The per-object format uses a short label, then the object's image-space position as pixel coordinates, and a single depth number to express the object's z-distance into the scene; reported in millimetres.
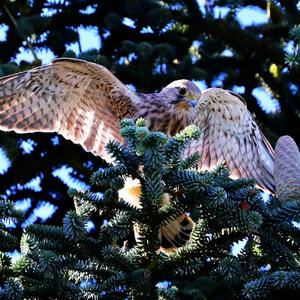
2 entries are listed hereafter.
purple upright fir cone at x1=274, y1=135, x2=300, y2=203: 7191
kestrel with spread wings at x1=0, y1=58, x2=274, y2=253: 10589
